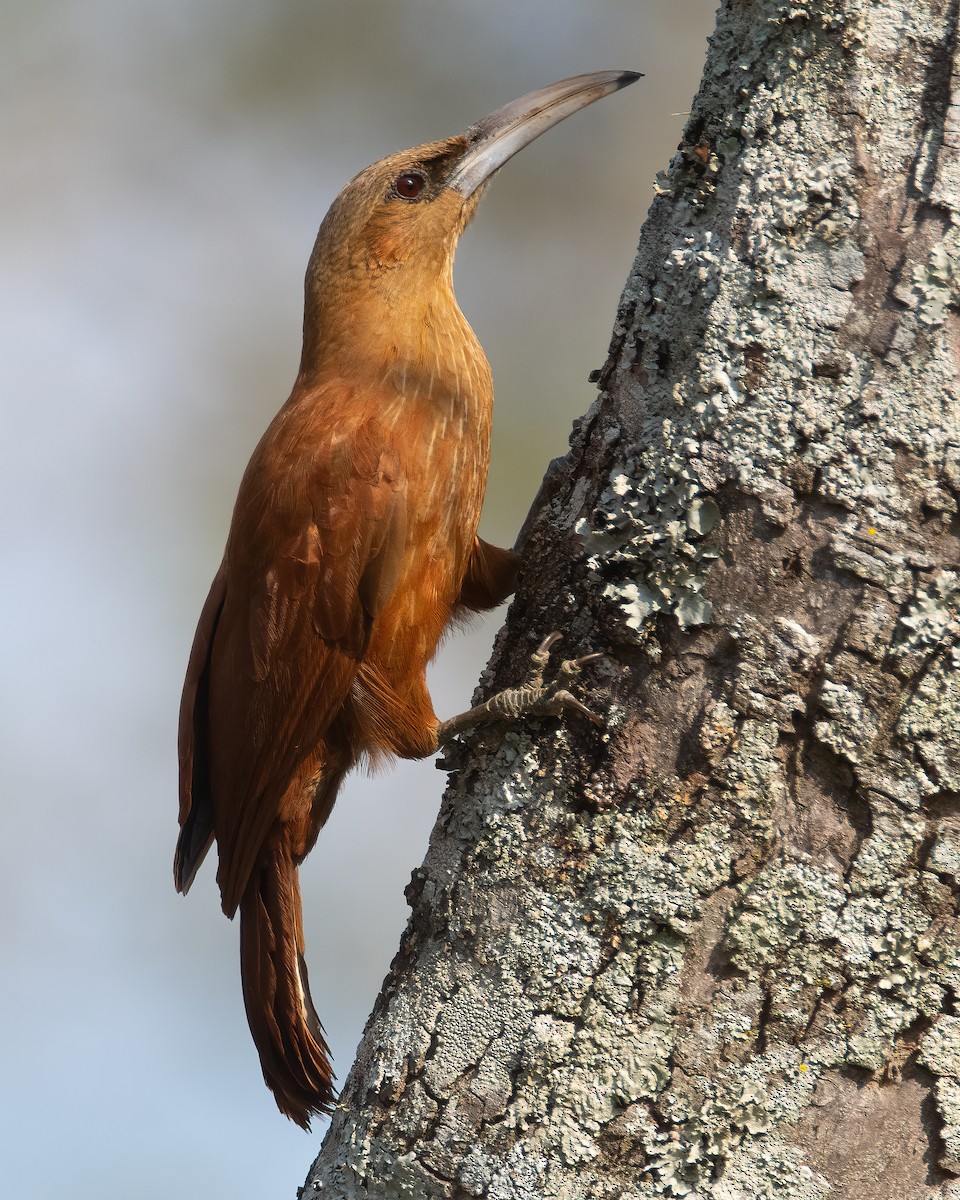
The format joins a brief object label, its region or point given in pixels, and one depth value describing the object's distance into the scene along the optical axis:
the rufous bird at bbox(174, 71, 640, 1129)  7.18
